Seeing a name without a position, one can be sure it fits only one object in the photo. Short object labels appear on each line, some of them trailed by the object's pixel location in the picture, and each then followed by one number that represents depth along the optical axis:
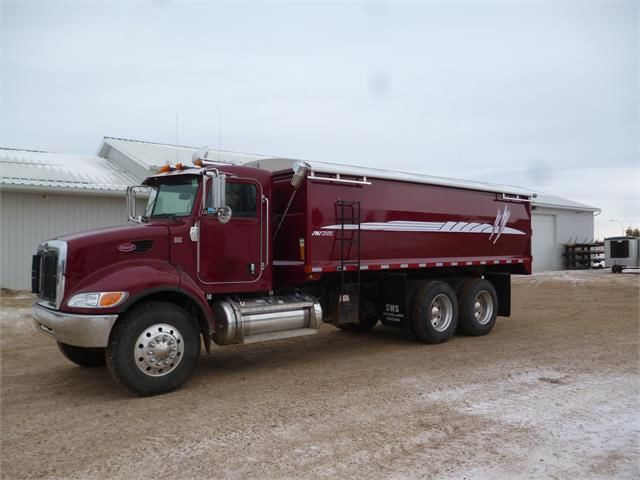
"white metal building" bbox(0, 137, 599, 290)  14.70
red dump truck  6.40
